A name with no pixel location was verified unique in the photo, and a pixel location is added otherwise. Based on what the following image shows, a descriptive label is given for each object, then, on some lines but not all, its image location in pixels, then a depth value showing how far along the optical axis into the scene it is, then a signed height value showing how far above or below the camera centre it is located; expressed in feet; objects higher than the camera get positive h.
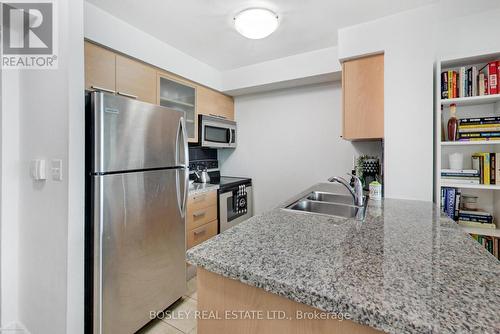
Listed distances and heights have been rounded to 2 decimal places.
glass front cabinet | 7.31 +2.36
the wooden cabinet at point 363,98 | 5.83 +1.81
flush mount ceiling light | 5.25 +3.45
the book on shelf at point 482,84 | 5.07 +1.83
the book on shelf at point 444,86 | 5.32 +1.89
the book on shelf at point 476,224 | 5.15 -1.36
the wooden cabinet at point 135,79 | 6.03 +2.46
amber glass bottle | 5.30 +0.97
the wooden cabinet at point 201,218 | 7.06 -1.71
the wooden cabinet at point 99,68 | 5.30 +2.41
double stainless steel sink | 4.67 -0.88
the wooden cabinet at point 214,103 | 8.69 +2.64
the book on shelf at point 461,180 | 5.15 -0.33
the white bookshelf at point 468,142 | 5.05 +0.54
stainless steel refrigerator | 4.15 -0.91
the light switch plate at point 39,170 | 4.14 -0.06
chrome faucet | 4.61 -0.50
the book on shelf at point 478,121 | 4.98 +1.02
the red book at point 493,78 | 4.94 +1.93
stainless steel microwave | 8.61 +1.43
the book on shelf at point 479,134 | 4.96 +0.71
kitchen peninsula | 1.58 -0.98
